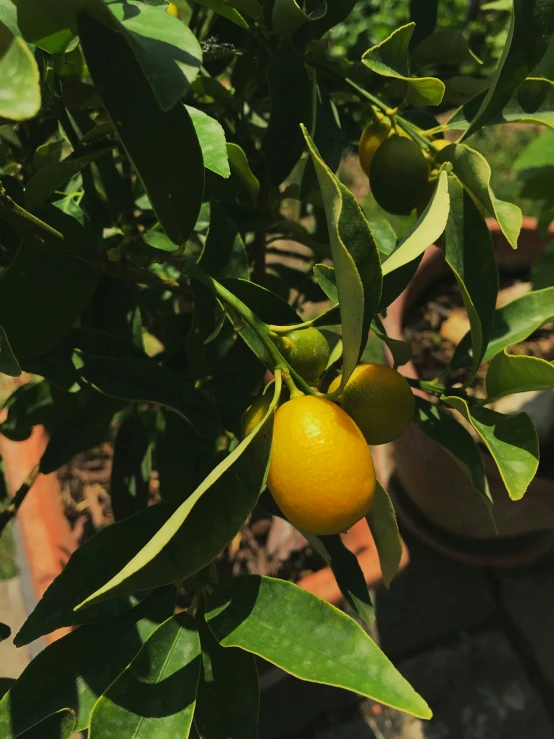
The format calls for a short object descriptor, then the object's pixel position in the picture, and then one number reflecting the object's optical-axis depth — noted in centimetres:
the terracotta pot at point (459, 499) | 86
